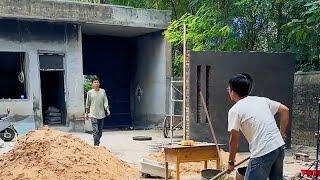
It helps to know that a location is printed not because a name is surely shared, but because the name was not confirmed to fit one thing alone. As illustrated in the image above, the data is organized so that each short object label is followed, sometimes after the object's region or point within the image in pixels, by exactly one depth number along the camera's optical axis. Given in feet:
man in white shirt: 13.05
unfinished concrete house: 43.96
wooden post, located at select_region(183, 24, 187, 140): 32.68
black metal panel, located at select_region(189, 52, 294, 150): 31.71
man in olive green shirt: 31.86
